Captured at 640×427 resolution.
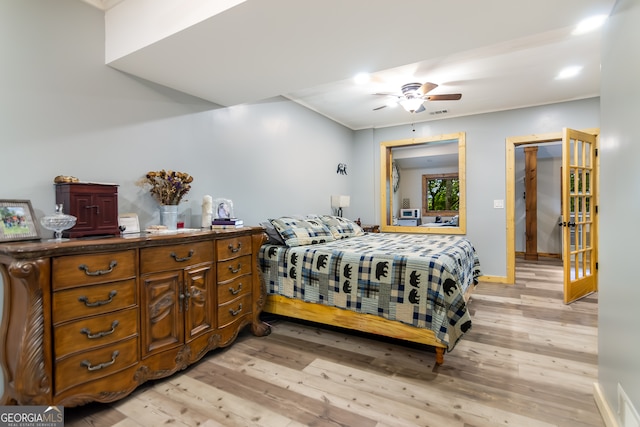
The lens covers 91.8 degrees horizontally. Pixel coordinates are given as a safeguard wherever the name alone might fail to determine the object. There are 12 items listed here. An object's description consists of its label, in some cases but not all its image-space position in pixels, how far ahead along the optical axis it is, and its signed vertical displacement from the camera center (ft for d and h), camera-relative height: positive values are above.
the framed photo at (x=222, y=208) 9.80 +0.12
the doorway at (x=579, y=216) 11.89 -0.11
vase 8.21 -0.10
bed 7.20 -1.91
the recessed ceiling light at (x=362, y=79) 11.33 +4.94
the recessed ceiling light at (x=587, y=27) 8.19 +4.94
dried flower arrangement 8.21 +0.73
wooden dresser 4.74 -1.85
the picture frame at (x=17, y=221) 5.51 -0.14
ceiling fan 11.35 +4.36
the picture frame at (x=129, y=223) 7.41 -0.25
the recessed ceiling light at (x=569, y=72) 11.09 +5.05
